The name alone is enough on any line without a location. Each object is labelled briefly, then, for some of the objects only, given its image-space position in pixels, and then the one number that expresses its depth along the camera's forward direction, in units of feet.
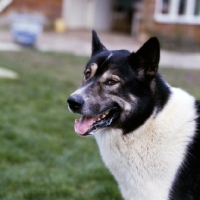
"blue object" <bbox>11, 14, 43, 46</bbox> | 37.04
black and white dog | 8.58
